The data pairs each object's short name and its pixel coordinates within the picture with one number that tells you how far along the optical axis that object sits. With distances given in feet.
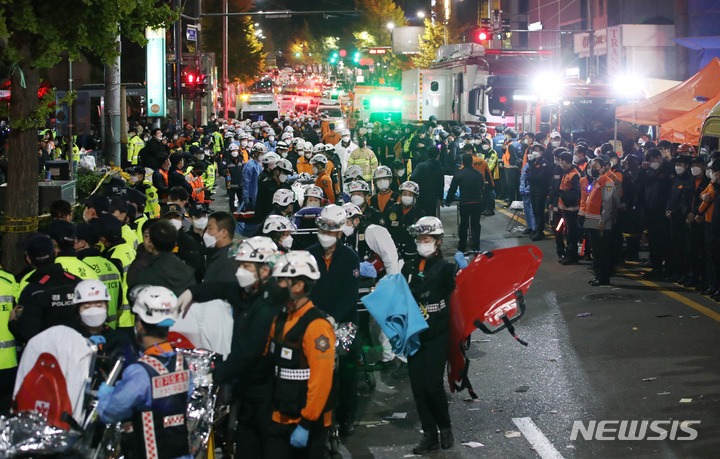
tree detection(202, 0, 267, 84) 233.76
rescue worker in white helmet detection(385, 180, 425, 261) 37.03
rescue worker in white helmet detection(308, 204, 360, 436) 25.94
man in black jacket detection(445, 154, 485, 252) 55.26
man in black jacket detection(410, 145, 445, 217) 54.19
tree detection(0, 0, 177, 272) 36.52
